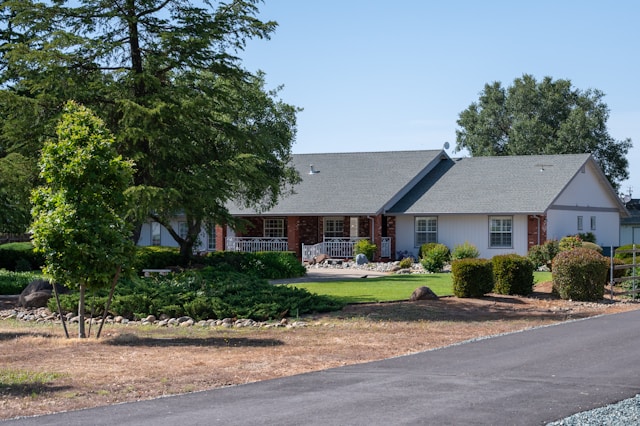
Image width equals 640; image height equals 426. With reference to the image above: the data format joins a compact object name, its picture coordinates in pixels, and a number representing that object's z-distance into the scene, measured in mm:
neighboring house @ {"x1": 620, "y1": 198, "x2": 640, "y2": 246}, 56250
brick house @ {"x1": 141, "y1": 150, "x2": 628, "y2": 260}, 41156
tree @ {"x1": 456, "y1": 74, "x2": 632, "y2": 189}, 60656
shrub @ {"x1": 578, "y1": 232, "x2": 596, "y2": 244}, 41341
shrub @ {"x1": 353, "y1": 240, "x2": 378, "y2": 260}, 41469
